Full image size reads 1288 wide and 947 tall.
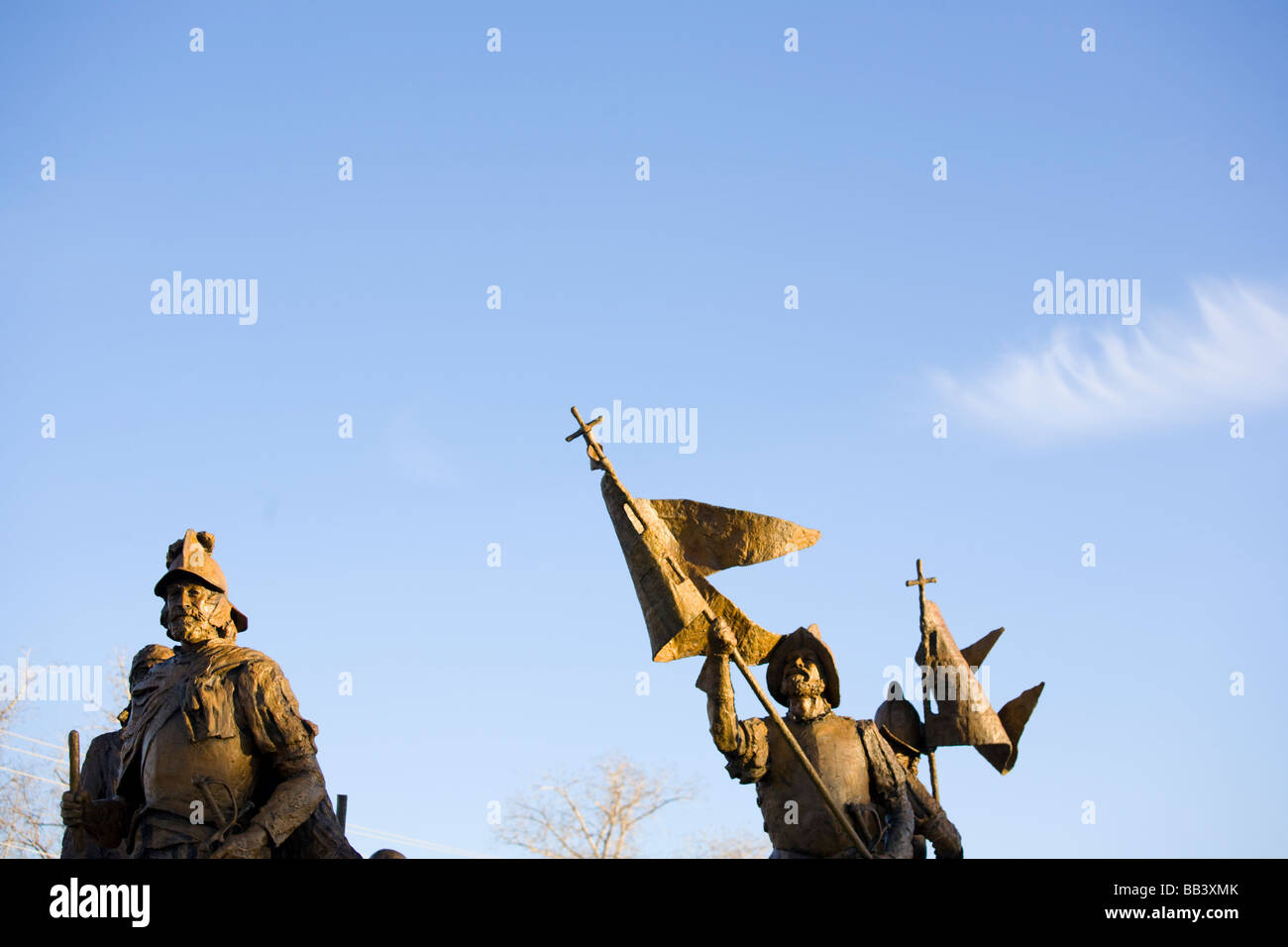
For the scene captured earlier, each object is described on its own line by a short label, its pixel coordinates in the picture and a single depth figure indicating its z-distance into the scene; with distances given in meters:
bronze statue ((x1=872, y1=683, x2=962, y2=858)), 11.66
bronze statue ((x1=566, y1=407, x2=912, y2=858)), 10.83
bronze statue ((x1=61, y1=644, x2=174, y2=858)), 11.16
